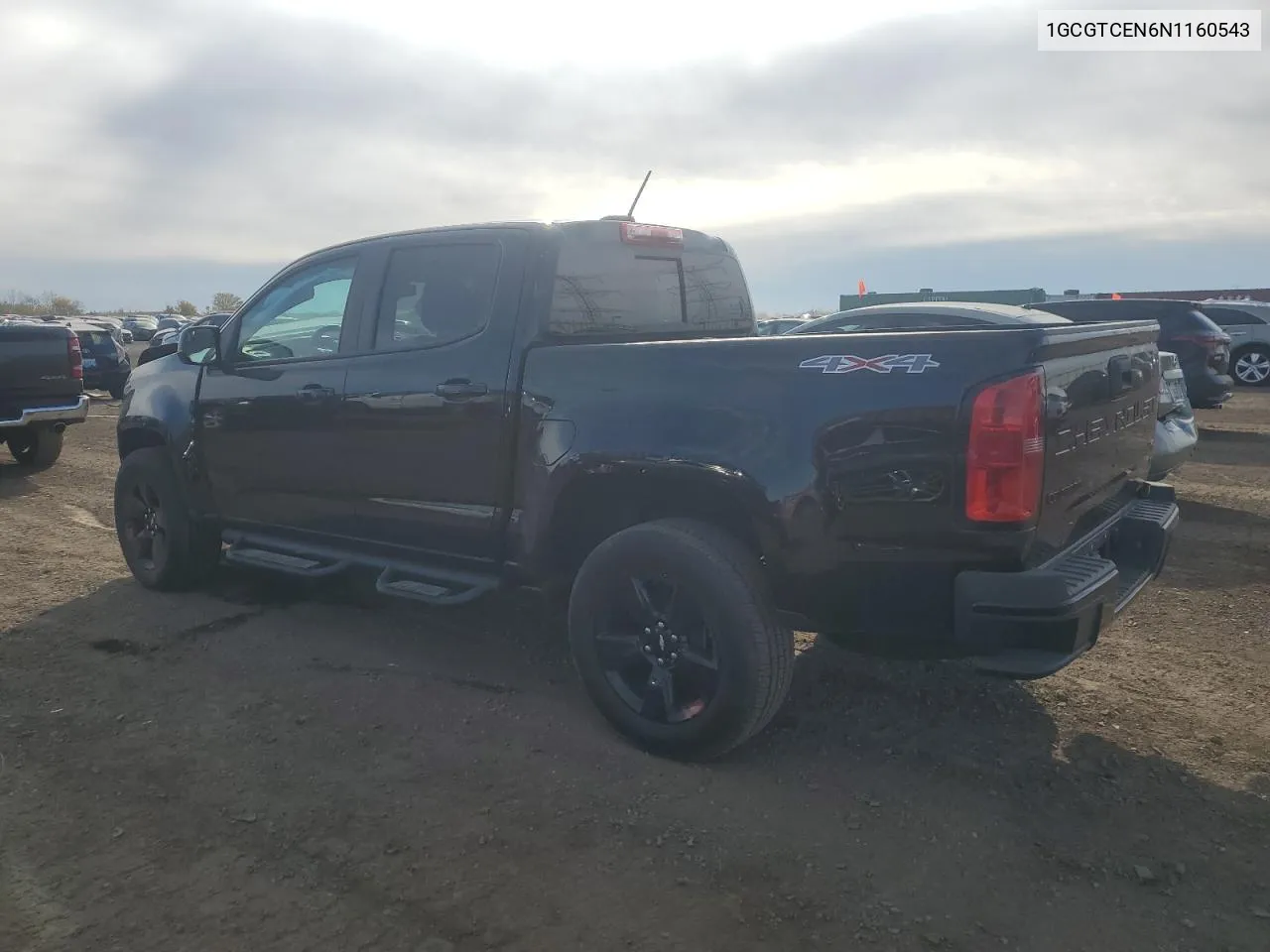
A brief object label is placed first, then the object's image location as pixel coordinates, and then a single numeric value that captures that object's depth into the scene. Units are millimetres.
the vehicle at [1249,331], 17719
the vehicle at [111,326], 19512
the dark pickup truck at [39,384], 9930
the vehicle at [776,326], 14422
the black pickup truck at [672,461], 3014
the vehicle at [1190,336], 11188
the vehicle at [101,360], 18938
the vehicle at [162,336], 24047
